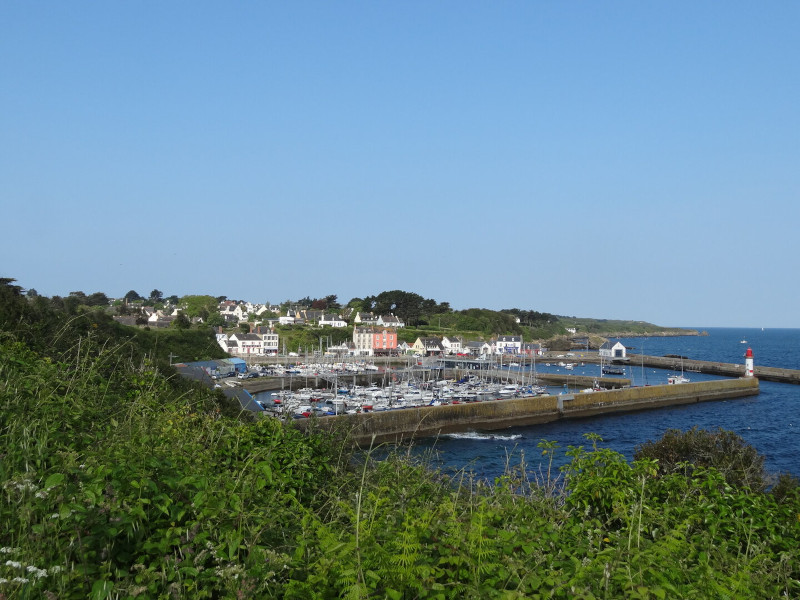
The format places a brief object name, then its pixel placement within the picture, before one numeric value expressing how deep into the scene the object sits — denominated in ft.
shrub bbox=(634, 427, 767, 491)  48.65
